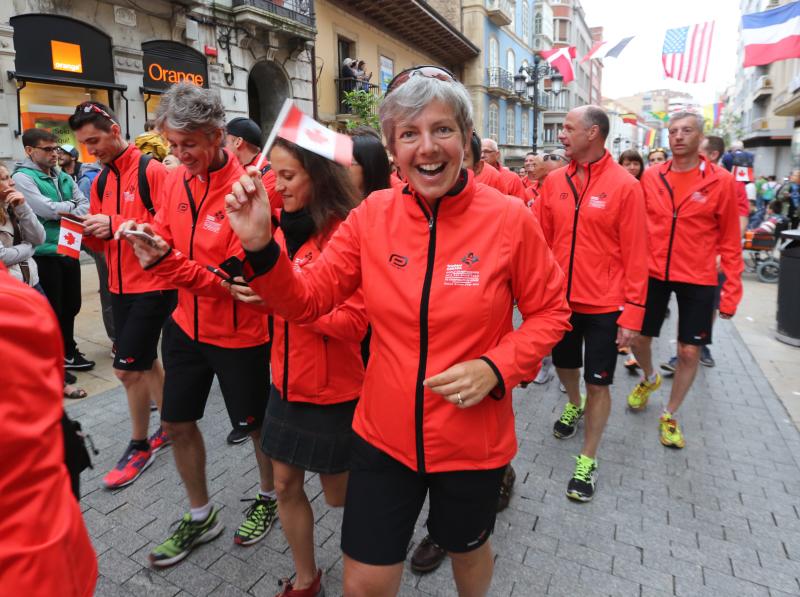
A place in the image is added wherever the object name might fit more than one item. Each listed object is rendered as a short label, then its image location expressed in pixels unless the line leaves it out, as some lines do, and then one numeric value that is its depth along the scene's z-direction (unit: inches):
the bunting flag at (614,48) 458.0
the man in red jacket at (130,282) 140.3
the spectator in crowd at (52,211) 205.6
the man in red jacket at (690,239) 157.8
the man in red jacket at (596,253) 135.5
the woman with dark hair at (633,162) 254.5
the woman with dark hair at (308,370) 90.0
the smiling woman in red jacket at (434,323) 69.0
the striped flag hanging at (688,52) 422.3
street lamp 623.5
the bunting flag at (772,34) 384.8
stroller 405.1
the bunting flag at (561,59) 620.6
